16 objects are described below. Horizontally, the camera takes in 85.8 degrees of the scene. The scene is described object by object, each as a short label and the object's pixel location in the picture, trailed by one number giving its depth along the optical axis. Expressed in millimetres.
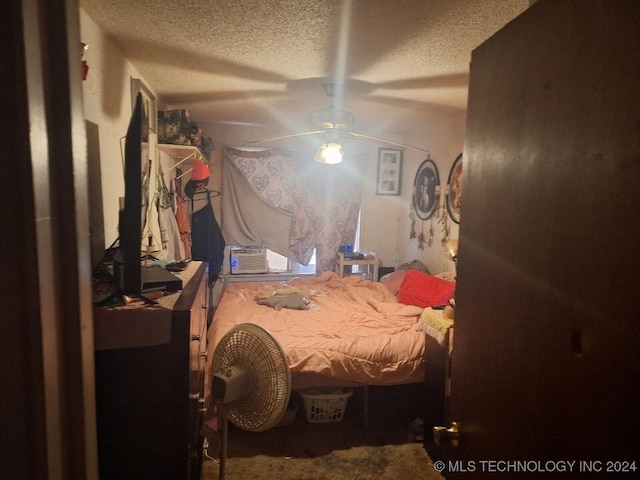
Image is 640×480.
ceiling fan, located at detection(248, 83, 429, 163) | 2865
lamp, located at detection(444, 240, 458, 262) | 1984
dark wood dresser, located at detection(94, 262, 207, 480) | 956
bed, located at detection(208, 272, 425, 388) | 2143
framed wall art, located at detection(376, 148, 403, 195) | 4730
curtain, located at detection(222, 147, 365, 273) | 4375
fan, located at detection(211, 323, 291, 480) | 1146
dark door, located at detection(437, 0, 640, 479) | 501
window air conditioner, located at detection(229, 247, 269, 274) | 4414
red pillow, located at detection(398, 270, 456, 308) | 2931
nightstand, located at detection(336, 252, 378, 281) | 4402
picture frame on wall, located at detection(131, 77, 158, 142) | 2201
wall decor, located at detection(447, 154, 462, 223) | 3397
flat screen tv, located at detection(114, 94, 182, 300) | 948
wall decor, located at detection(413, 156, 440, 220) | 3936
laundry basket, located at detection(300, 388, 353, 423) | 2312
